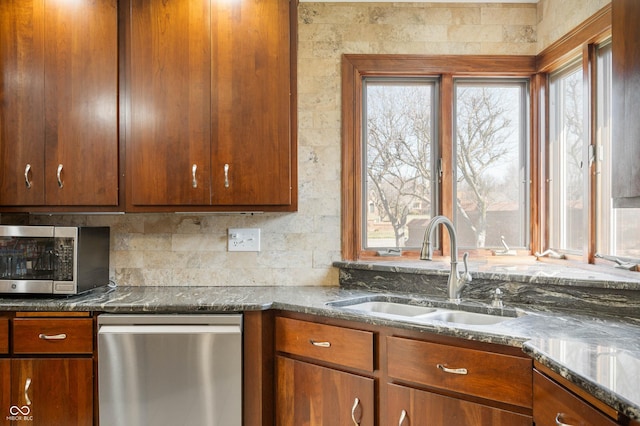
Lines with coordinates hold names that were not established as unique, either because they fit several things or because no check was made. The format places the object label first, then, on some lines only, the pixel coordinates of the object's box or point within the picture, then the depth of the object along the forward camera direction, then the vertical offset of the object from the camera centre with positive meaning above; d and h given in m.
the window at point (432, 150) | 2.69 +0.35
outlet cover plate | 2.71 -0.14
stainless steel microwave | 2.28 -0.20
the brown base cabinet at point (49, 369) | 2.16 -0.67
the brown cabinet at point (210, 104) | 2.41 +0.54
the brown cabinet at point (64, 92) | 2.43 +0.60
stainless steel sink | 2.04 -0.44
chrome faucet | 2.18 -0.27
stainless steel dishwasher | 2.13 -0.68
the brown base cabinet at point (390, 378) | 1.58 -0.60
